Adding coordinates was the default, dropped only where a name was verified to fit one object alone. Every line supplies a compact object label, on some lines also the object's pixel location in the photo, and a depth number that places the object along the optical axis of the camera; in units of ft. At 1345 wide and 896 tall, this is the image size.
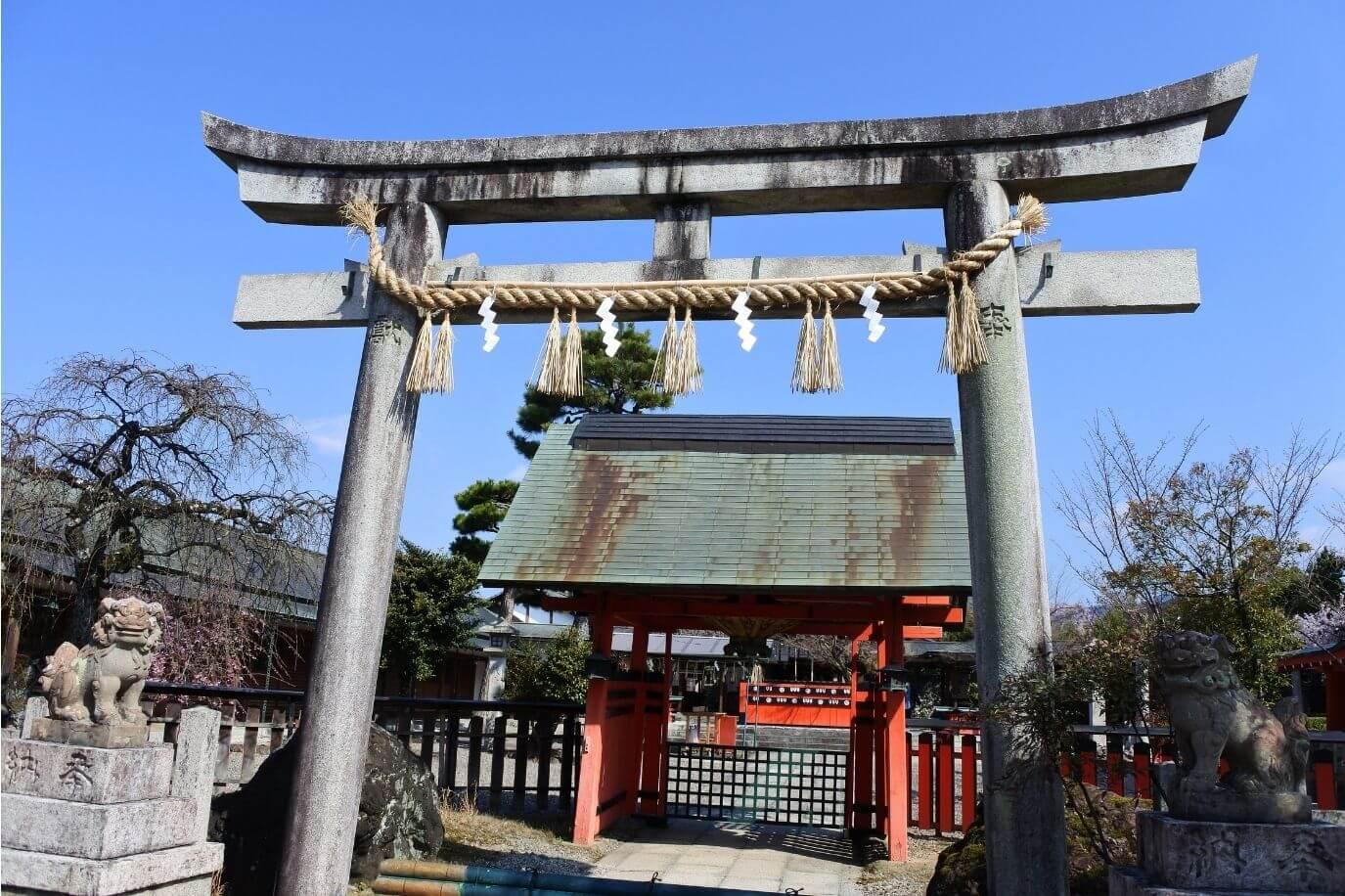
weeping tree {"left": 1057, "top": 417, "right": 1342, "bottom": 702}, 29.40
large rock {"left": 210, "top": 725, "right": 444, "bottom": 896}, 19.22
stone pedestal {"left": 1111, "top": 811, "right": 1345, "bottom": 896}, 10.03
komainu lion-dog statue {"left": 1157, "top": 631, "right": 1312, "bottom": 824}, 10.50
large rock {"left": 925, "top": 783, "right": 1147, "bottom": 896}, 16.96
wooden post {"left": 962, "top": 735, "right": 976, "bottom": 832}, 33.90
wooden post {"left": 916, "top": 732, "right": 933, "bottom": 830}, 35.09
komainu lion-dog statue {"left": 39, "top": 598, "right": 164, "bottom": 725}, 14.25
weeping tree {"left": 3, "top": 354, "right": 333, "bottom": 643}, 26.14
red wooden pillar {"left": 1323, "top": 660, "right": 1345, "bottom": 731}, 54.54
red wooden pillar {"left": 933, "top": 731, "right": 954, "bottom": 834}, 34.58
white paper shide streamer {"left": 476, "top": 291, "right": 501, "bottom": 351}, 15.76
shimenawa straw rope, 14.32
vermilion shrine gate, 30.35
